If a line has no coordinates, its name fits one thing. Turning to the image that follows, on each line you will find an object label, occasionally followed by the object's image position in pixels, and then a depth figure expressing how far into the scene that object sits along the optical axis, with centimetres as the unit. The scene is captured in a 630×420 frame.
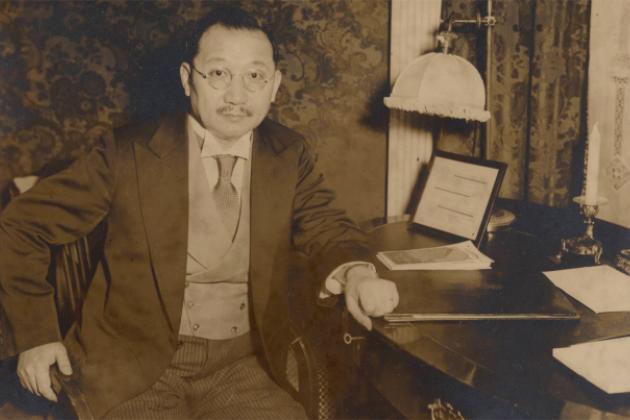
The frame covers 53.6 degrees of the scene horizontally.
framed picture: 167
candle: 145
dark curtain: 188
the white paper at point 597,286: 128
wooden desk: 98
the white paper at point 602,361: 96
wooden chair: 135
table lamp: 161
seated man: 126
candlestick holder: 151
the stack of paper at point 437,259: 148
